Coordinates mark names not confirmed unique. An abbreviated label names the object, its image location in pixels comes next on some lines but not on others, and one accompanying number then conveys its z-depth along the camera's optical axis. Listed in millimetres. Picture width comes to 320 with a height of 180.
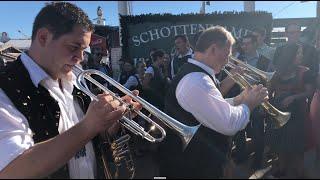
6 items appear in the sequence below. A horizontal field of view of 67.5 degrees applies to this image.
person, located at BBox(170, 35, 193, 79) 3373
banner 4611
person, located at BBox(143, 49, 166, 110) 3272
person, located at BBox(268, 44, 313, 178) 2506
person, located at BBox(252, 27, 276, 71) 3013
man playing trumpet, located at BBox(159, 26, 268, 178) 1501
